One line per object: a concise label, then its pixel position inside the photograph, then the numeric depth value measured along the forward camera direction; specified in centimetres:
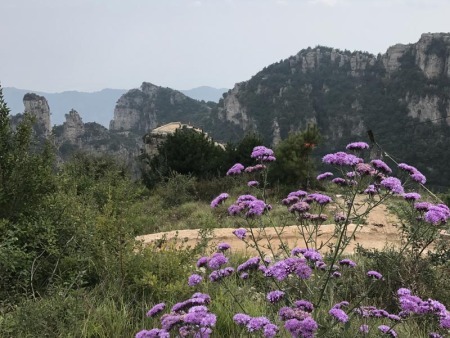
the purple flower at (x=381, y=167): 341
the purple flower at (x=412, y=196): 342
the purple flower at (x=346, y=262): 394
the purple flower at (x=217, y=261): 316
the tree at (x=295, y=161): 1892
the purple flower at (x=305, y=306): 275
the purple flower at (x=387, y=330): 307
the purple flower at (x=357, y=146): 352
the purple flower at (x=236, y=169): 429
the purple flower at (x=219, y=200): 396
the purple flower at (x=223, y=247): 375
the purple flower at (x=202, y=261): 359
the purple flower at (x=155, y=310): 313
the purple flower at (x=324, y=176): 434
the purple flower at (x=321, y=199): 386
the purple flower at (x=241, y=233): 379
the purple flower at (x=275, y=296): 283
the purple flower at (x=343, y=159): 323
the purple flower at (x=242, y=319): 264
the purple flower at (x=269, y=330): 245
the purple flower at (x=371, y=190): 363
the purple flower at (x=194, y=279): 332
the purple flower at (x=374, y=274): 364
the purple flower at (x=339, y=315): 273
